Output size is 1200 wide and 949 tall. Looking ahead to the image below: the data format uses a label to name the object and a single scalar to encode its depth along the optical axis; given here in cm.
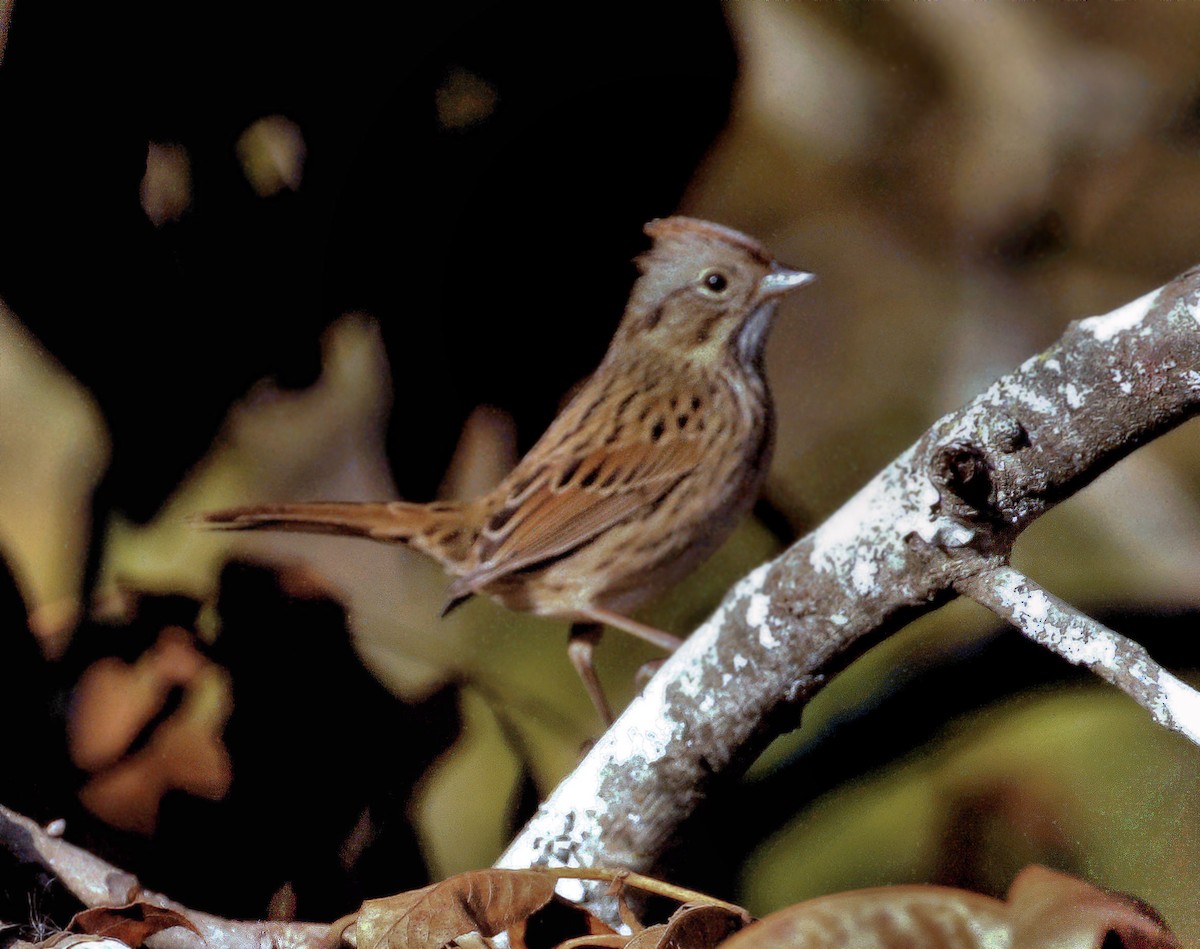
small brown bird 526
